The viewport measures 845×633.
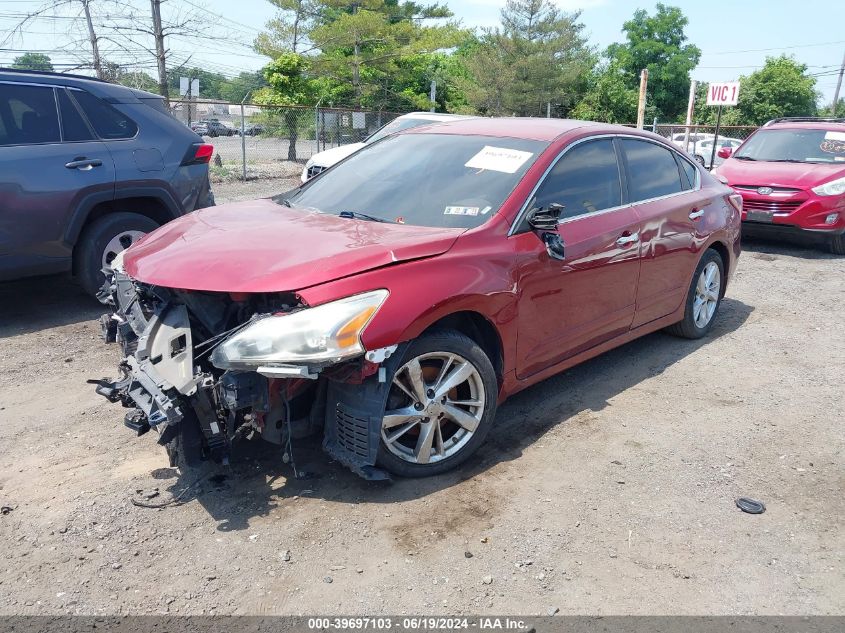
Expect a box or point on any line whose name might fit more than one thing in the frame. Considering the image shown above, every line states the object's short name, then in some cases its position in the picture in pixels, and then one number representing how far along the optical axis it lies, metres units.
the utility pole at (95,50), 19.06
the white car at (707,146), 27.34
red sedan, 3.07
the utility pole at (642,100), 24.16
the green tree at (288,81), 24.78
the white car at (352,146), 9.89
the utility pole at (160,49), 18.76
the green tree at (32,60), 22.13
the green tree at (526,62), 40.19
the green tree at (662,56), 54.69
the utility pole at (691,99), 24.69
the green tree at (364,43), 28.58
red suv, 9.30
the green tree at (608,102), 42.75
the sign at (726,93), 15.66
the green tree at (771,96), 47.00
